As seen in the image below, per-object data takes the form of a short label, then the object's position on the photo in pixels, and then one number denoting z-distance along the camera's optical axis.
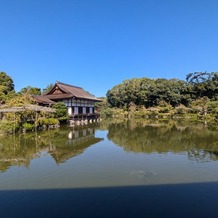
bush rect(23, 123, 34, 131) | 18.97
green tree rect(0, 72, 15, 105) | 32.64
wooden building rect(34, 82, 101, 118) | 28.48
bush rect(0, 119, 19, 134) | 17.44
